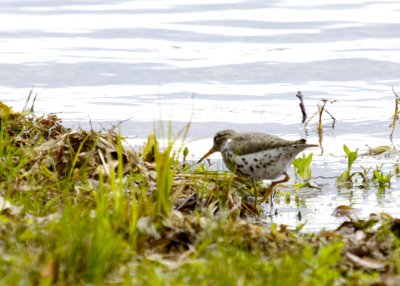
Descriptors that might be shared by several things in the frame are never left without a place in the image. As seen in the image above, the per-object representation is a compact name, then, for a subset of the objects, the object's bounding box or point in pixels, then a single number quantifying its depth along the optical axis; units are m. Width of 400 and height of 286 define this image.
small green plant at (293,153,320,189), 19.22
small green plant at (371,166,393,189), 18.91
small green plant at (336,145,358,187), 19.41
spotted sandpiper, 18.09
